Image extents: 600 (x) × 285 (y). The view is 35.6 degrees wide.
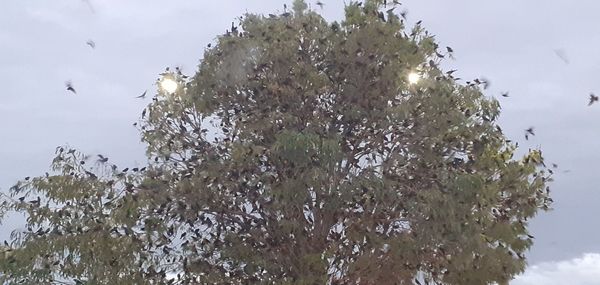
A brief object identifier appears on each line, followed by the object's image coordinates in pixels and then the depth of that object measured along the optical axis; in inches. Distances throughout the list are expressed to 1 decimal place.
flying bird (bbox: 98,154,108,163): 630.5
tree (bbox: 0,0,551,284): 592.1
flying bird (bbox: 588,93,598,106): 604.9
